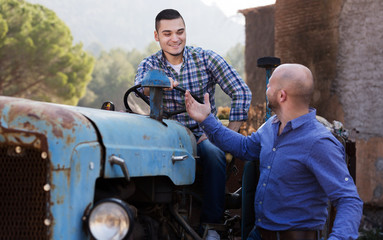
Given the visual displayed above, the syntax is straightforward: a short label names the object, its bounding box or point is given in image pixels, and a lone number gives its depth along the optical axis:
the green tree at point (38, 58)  31.97
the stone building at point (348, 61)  7.15
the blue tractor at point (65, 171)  1.96
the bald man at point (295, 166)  2.71
